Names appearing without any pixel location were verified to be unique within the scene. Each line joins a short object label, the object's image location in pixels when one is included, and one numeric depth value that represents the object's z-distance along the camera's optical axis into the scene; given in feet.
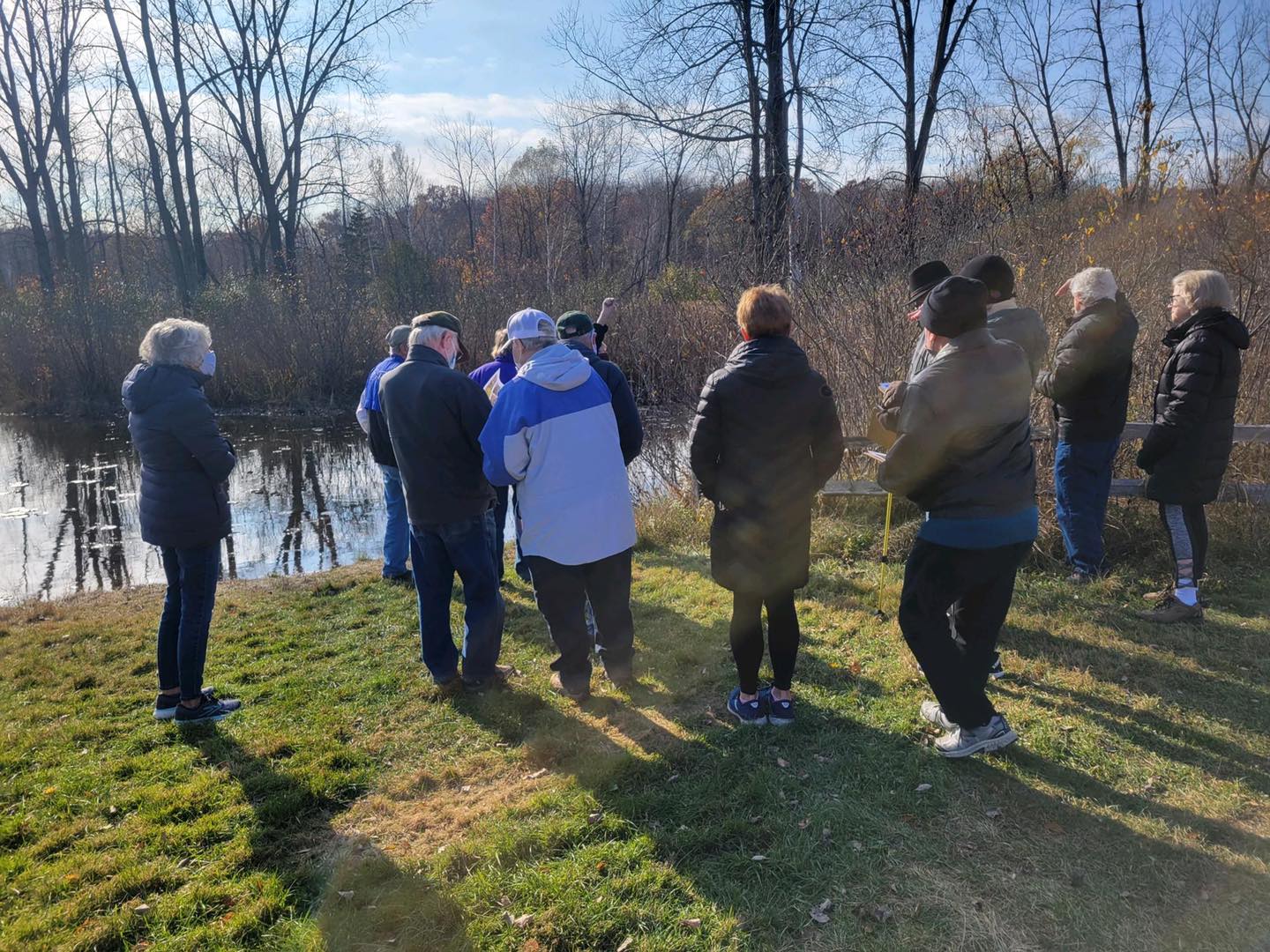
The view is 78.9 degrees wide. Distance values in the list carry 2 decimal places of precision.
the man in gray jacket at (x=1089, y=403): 15.69
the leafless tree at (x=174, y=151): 77.66
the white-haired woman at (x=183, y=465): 13.08
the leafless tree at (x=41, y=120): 76.38
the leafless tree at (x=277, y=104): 84.23
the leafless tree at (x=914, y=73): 53.88
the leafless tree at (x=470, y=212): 138.00
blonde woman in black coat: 14.67
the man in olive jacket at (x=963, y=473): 9.81
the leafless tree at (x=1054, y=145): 55.42
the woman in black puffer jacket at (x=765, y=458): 10.98
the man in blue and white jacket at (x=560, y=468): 12.44
